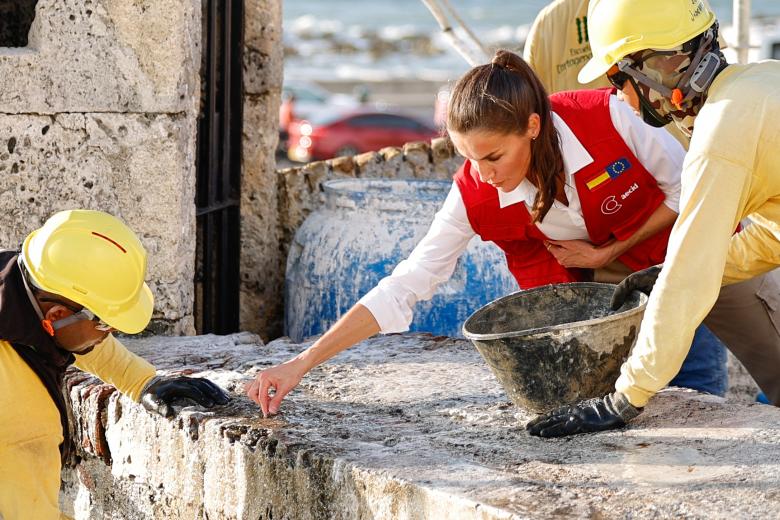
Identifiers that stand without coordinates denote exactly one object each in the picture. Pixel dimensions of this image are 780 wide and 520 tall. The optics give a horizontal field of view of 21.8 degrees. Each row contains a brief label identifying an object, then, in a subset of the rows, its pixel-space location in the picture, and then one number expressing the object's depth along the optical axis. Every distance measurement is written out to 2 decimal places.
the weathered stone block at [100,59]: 6.99
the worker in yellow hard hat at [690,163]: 4.39
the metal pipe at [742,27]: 10.40
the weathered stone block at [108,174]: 7.10
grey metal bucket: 5.09
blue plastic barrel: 7.82
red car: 32.37
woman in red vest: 5.38
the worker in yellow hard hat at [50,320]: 4.88
